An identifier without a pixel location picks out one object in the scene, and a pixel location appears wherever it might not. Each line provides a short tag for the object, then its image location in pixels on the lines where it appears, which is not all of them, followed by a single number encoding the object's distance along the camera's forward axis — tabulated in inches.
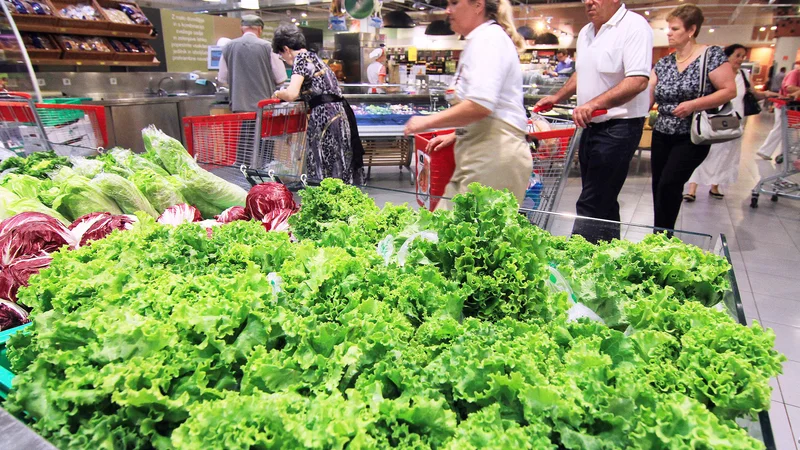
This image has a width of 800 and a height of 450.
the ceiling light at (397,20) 424.5
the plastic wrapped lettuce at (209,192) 100.7
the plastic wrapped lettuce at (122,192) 89.7
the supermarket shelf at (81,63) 255.1
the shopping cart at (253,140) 152.1
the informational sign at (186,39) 355.3
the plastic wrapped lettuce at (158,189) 96.3
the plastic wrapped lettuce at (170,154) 110.3
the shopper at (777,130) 298.6
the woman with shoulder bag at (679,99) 132.3
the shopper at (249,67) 227.6
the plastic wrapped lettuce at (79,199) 87.3
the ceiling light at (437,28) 500.4
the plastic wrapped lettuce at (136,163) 107.4
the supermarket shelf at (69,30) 239.5
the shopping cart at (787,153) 221.9
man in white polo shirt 107.3
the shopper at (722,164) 230.5
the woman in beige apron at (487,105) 89.8
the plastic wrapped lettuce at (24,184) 93.5
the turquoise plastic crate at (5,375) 45.4
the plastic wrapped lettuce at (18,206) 85.3
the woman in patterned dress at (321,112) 177.6
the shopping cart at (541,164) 112.0
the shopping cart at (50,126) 130.6
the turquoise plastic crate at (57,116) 146.3
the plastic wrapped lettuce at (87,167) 101.1
